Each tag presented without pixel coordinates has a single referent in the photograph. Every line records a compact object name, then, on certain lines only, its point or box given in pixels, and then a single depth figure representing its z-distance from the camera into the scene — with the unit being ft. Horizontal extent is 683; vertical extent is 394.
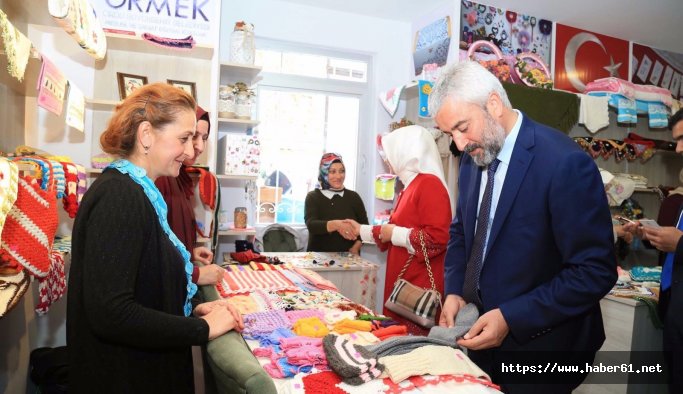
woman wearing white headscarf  9.02
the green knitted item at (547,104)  14.03
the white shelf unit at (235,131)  12.77
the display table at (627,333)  10.34
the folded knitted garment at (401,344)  4.49
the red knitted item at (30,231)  5.27
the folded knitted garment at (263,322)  5.16
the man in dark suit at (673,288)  7.64
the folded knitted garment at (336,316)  5.49
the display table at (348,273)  11.68
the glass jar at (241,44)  12.90
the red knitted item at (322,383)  3.90
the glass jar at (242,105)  12.92
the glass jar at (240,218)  13.23
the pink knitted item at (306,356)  4.34
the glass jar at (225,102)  12.66
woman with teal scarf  3.80
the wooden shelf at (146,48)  11.53
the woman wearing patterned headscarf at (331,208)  13.73
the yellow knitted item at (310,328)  5.08
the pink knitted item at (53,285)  6.81
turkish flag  16.89
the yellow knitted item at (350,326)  5.22
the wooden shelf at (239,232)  12.68
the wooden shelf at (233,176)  12.64
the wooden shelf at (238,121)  12.57
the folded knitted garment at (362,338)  4.85
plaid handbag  7.50
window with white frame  16.63
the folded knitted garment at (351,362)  4.04
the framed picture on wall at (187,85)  12.12
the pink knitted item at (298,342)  4.65
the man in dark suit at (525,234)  4.61
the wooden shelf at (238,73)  12.83
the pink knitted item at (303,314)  5.67
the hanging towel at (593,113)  15.34
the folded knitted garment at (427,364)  4.13
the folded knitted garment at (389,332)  5.14
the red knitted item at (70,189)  7.38
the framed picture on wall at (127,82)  11.55
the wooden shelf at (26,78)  6.75
